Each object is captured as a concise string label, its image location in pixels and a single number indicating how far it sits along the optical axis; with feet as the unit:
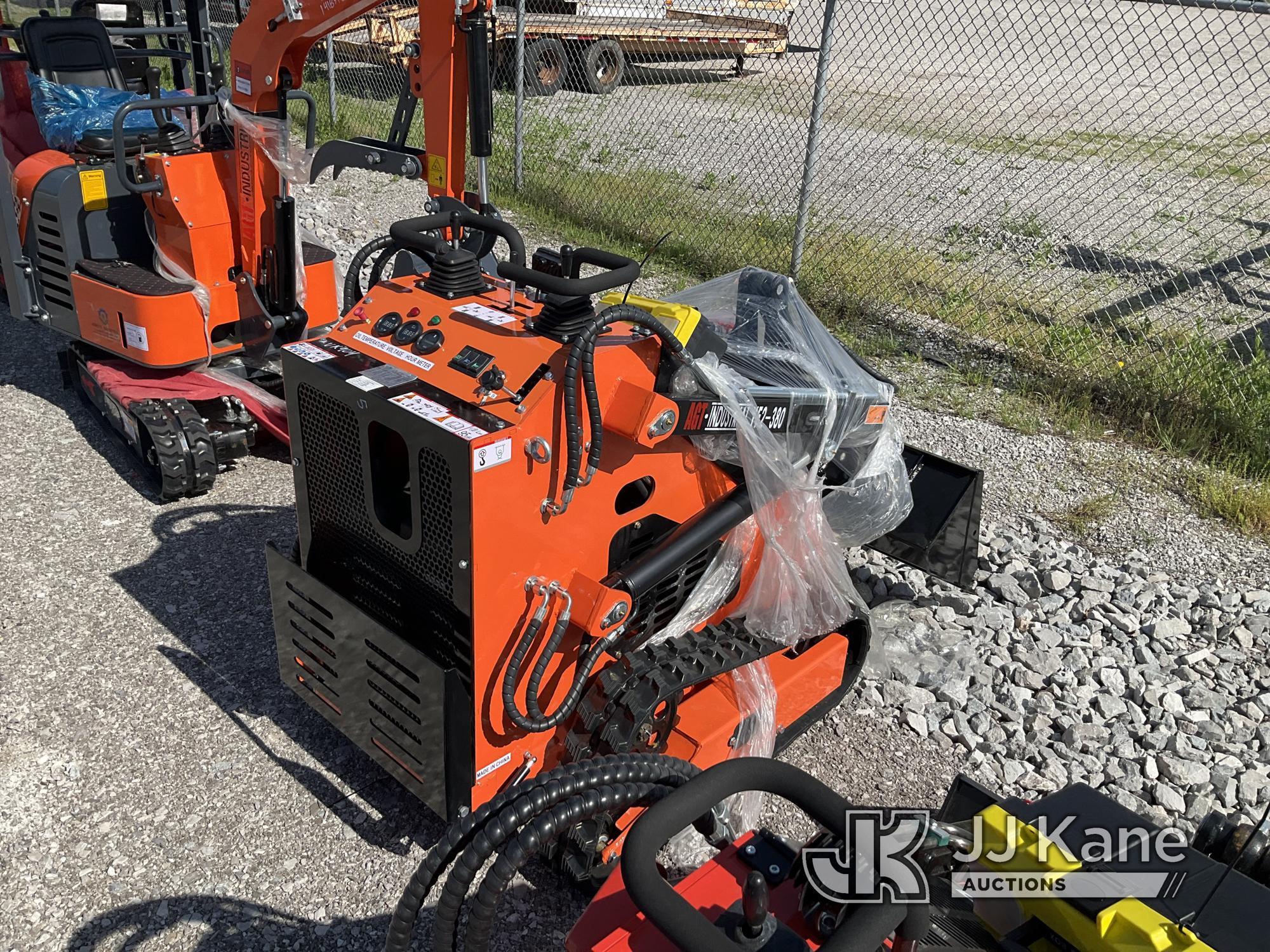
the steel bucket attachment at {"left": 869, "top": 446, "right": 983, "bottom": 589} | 13.42
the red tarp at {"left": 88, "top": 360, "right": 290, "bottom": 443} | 17.71
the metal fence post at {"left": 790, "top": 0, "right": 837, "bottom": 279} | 22.29
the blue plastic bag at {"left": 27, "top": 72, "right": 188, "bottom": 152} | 19.54
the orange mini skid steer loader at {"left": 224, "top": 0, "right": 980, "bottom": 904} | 9.61
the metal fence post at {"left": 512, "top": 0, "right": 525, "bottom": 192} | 30.29
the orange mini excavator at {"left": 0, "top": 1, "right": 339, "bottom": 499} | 17.43
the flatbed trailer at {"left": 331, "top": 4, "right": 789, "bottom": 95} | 45.65
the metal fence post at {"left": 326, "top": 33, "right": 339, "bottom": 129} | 35.24
